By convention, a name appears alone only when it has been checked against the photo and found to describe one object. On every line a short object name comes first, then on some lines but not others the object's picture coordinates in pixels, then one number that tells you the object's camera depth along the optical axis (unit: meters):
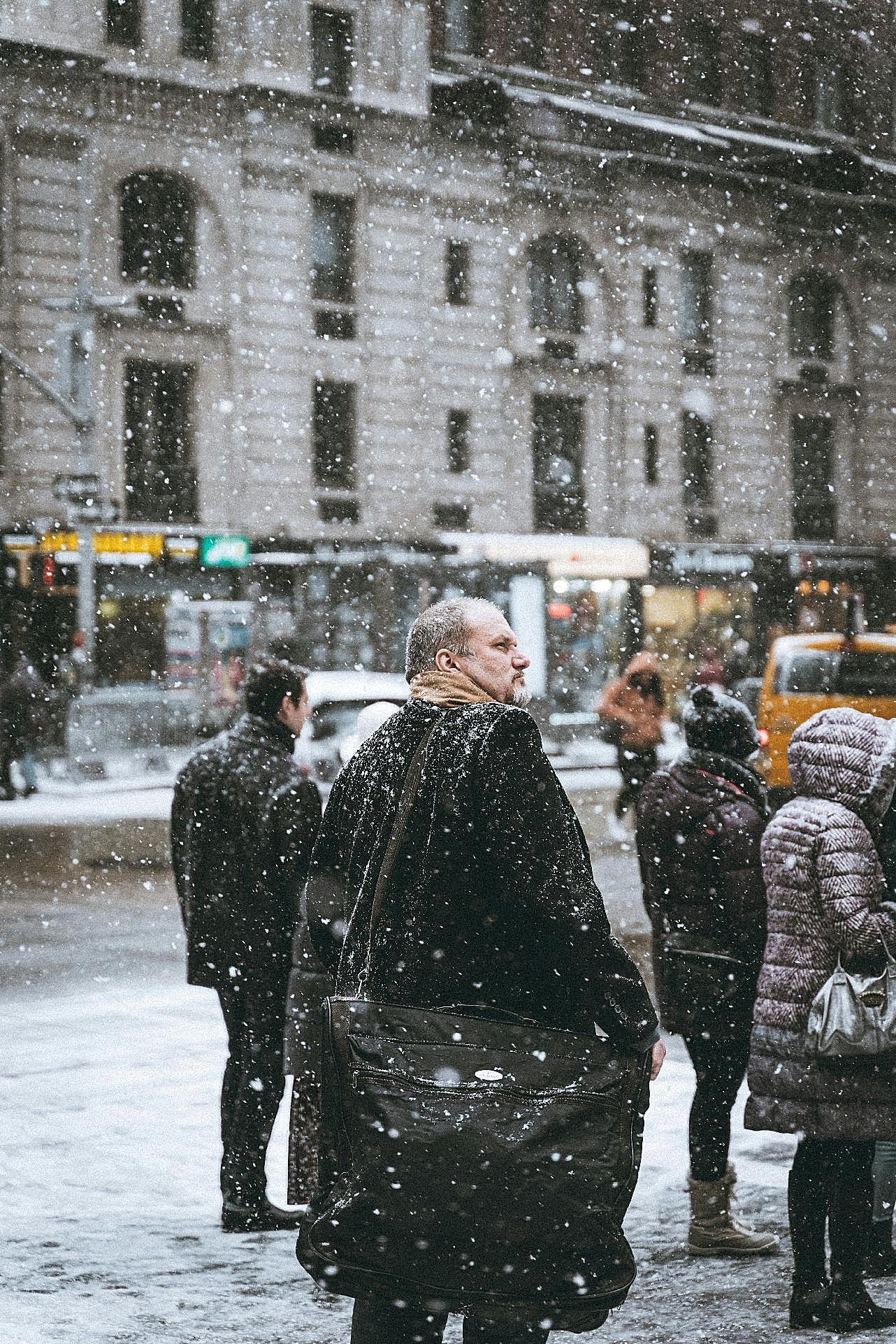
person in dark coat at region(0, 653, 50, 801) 19.47
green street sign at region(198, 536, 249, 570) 28.31
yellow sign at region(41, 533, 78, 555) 26.25
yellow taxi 16.52
